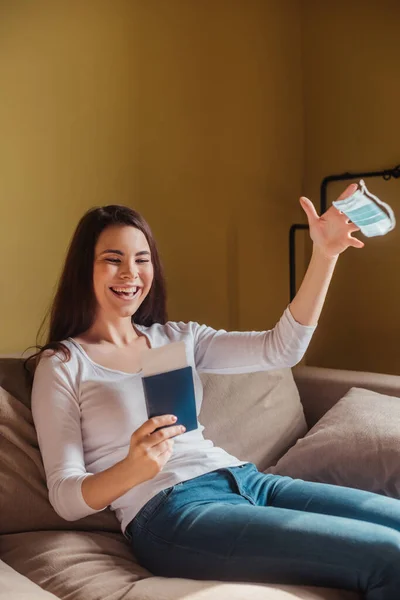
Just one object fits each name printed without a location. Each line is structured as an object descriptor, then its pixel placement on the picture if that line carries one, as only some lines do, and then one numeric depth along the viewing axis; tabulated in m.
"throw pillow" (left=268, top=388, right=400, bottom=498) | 1.94
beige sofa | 1.39
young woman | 1.41
